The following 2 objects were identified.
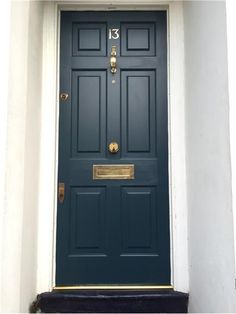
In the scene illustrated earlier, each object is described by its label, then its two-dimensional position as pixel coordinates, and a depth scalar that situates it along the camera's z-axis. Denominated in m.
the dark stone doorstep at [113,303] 2.38
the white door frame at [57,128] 2.53
